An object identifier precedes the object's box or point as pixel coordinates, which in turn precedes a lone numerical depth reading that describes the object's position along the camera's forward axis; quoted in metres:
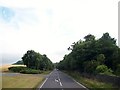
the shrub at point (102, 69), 16.32
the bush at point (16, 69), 43.44
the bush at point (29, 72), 36.42
